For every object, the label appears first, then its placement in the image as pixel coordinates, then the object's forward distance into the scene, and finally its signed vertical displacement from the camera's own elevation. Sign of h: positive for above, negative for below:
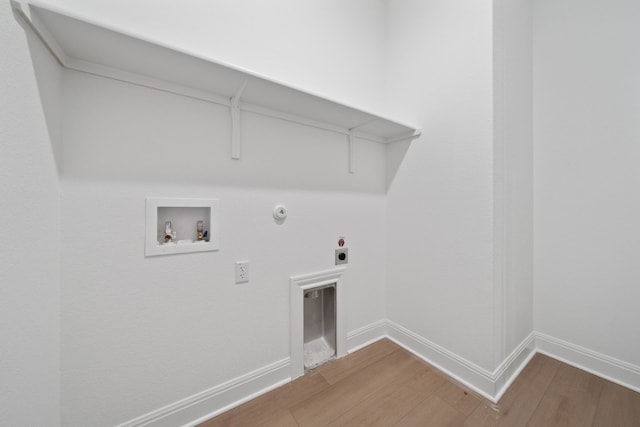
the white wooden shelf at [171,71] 0.79 +0.71
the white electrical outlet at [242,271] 1.33 -0.37
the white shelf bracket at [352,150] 1.81 +0.54
